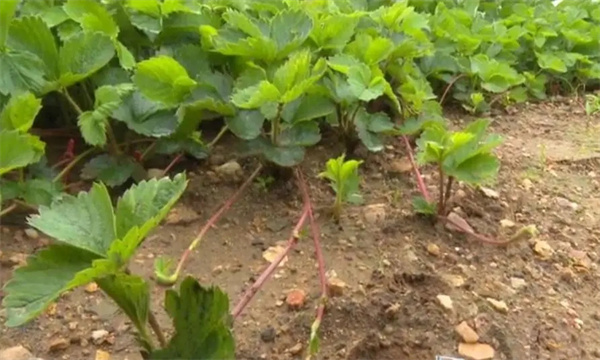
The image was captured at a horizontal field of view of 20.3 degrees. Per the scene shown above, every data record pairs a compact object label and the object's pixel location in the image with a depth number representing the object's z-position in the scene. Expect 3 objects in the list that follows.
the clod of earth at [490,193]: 1.46
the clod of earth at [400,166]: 1.51
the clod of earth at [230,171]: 1.44
